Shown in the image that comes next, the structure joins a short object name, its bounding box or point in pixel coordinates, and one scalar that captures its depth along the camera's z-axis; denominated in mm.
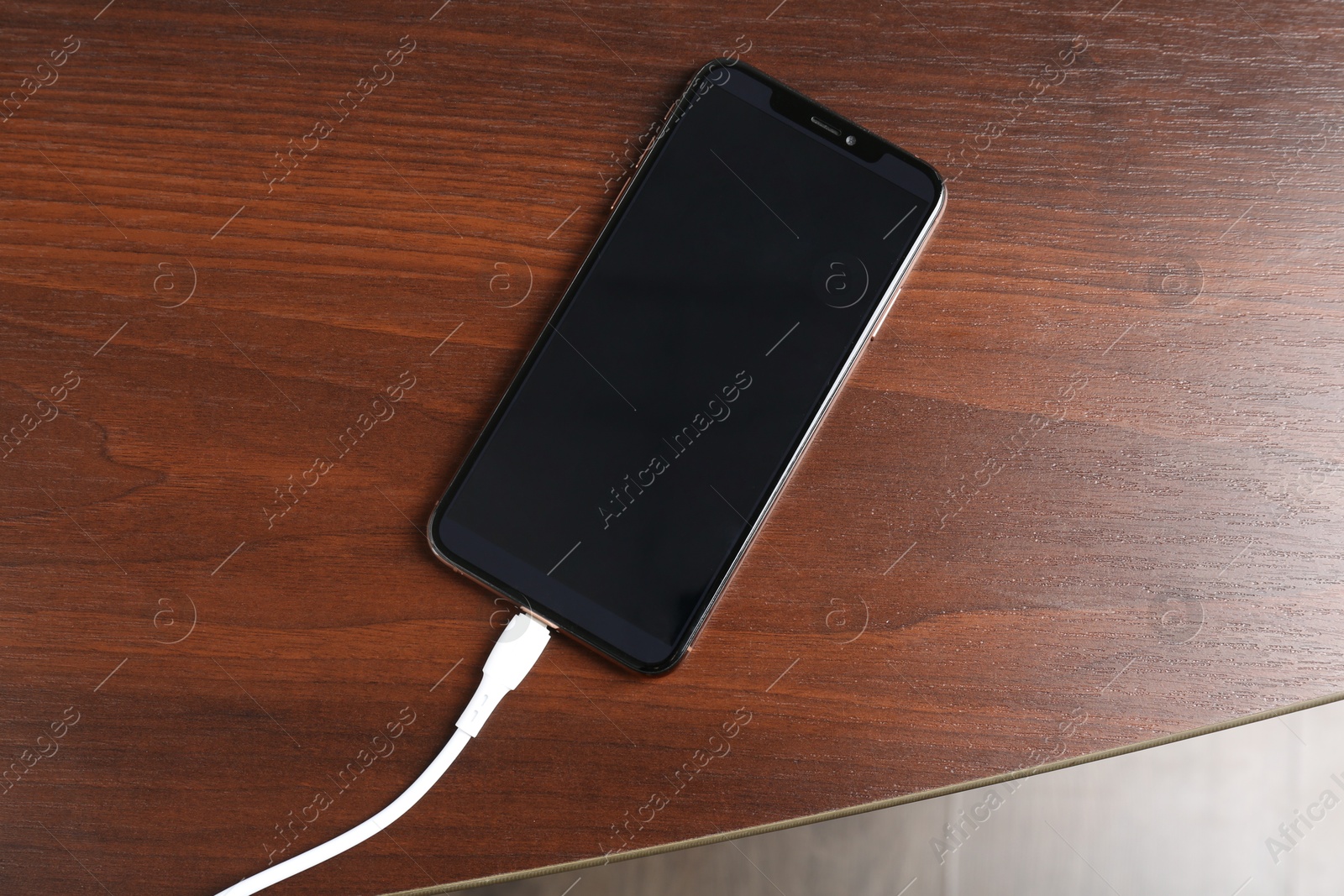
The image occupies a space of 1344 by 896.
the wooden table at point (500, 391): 455
